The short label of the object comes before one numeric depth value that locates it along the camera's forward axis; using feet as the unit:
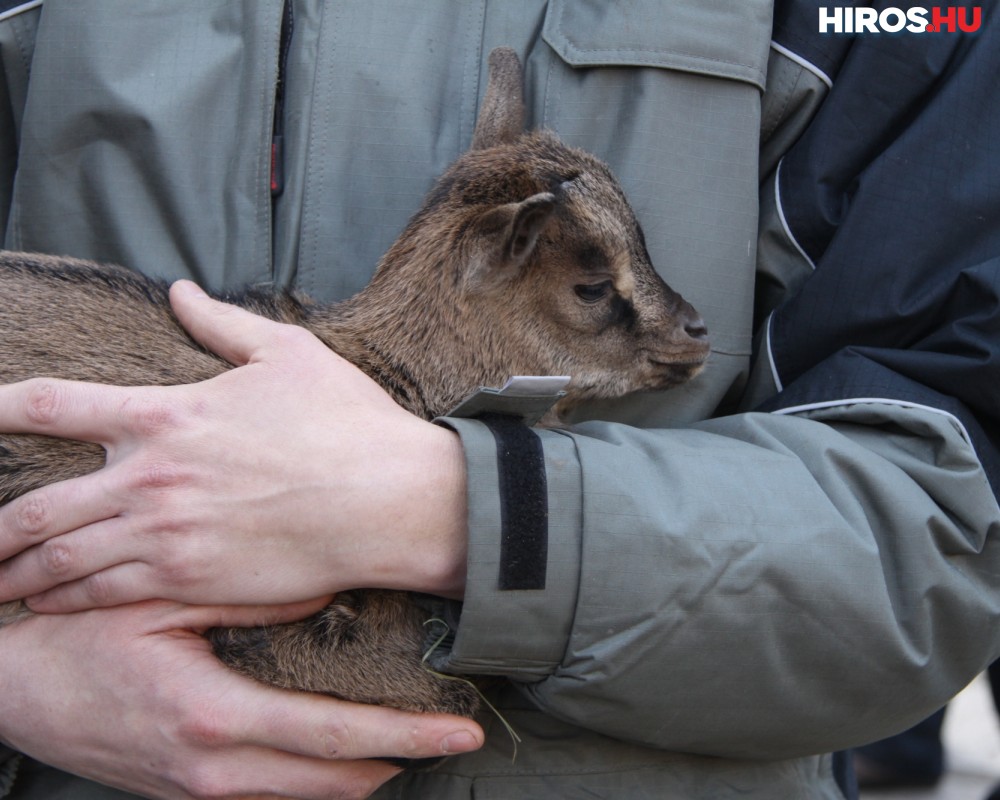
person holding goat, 6.74
